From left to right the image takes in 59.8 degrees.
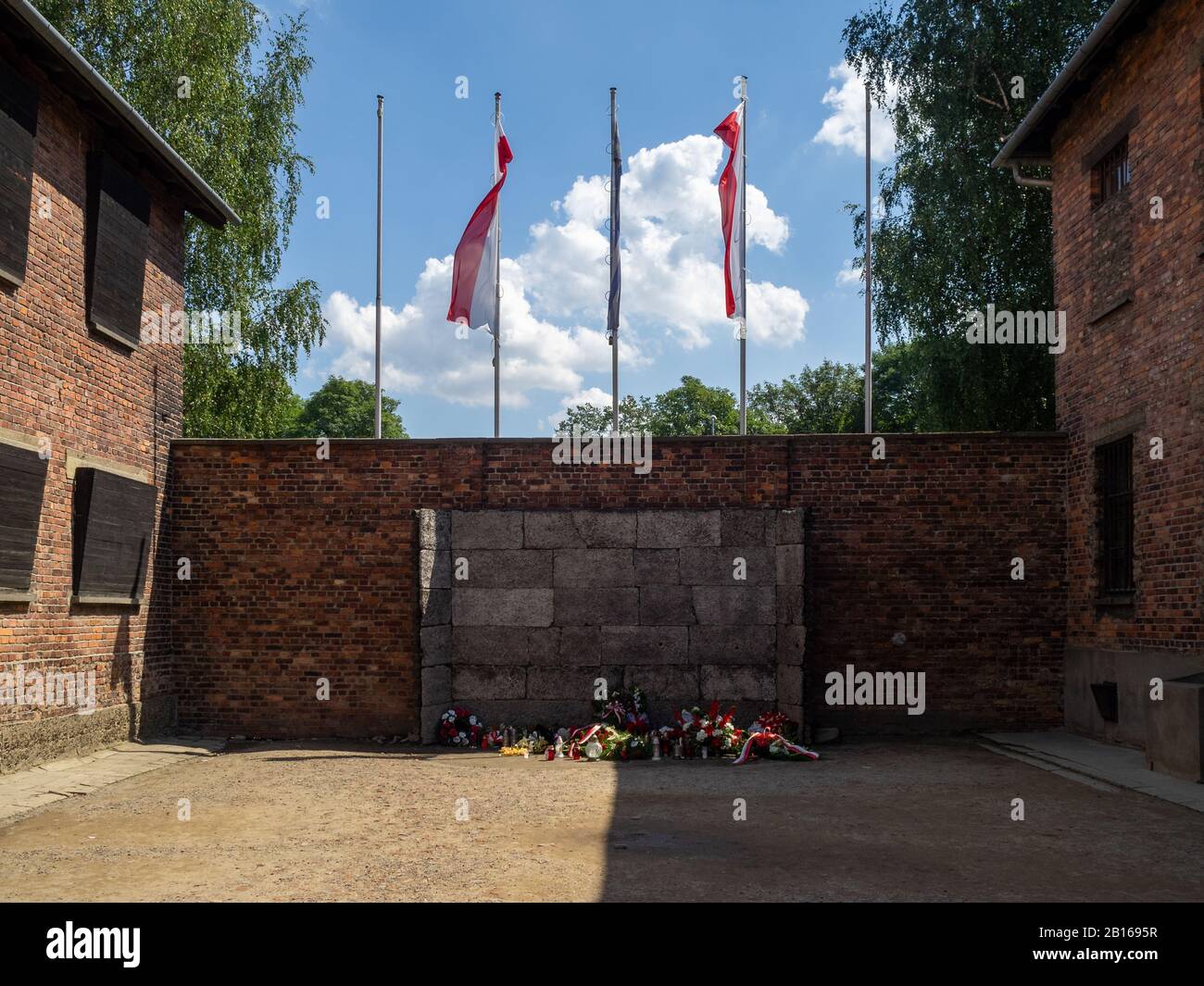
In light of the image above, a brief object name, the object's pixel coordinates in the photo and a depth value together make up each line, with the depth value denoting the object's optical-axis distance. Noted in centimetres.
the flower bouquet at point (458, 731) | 1248
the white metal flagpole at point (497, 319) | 1719
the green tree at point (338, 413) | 5734
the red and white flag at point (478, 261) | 1712
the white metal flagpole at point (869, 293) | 1840
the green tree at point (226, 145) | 1927
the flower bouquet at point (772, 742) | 1162
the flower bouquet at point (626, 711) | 1232
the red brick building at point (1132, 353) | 1062
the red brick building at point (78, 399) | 1006
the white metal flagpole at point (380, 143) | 1927
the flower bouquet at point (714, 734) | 1195
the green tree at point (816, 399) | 5291
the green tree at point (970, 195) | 1972
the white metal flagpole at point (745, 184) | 1662
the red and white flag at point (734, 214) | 1662
